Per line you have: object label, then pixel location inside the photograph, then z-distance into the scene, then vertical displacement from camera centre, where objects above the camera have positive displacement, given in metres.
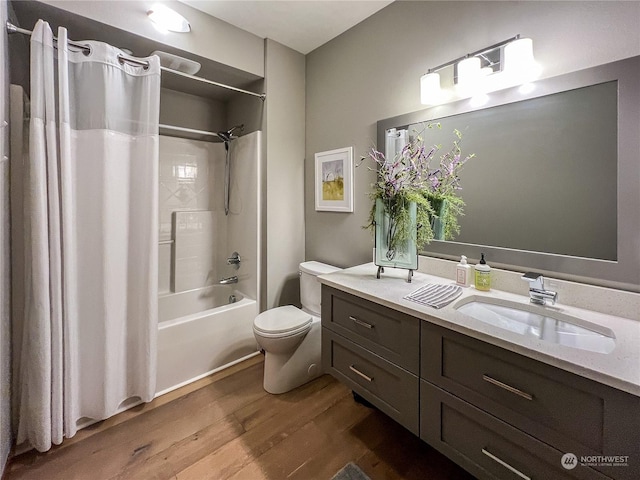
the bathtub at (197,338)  1.89 -0.73
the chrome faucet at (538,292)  1.13 -0.22
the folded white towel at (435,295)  1.16 -0.25
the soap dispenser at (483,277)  1.33 -0.19
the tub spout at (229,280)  2.56 -0.39
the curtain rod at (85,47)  1.32 +0.99
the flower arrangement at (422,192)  1.42 +0.24
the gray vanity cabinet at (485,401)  0.72 -0.52
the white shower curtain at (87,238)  1.35 +0.00
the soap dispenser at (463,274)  1.42 -0.18
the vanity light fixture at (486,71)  1.24 +0.81
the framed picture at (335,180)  2.11 +0.46
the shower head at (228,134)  2.54 +0.95
